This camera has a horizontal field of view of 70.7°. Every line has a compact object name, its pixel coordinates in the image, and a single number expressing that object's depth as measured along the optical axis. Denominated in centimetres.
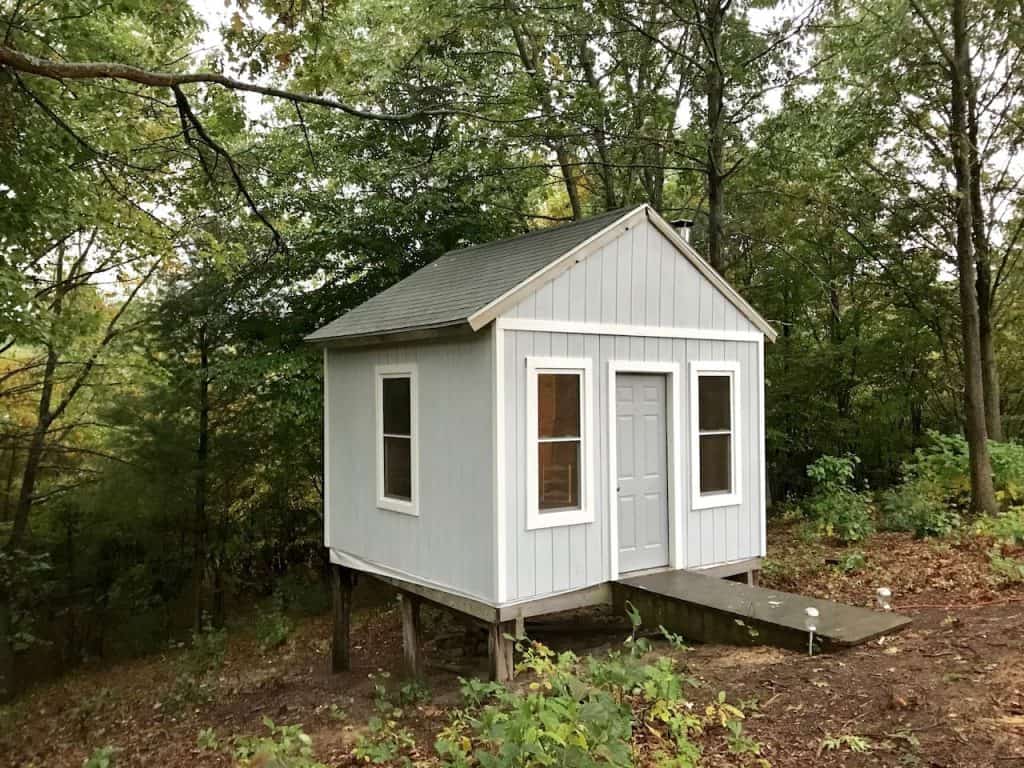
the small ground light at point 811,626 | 528
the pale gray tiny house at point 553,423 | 635
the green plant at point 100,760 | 383
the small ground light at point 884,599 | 593
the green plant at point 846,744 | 382
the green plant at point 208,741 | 584
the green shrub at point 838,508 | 1041
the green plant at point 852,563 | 873
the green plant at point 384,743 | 446
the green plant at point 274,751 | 346
